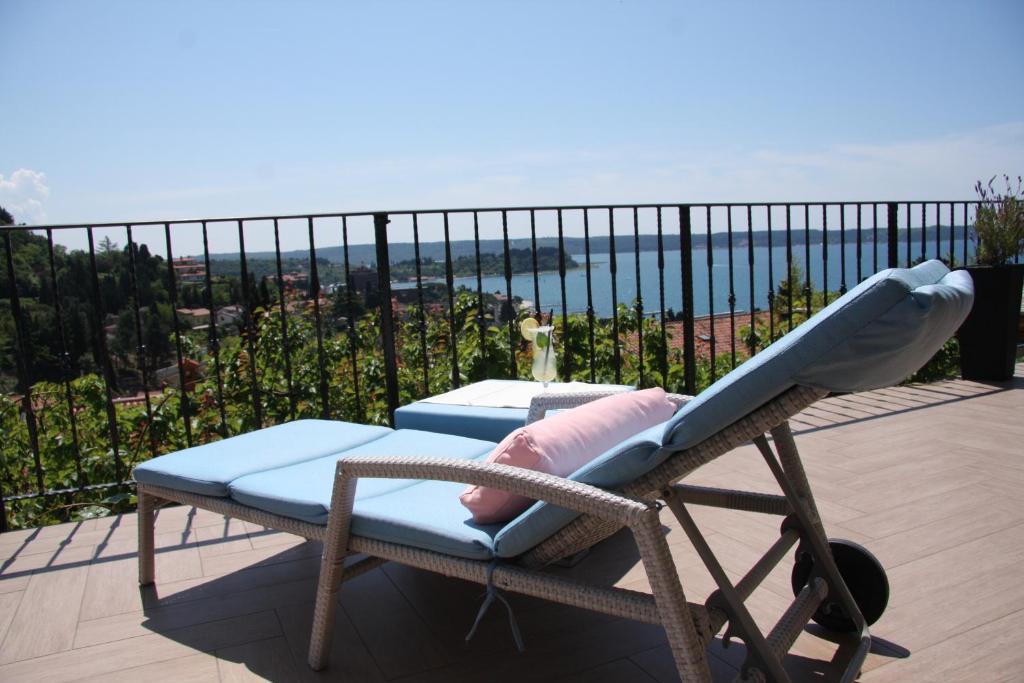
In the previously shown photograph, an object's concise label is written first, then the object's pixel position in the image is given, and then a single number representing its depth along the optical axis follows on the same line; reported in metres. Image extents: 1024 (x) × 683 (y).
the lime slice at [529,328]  2.84
